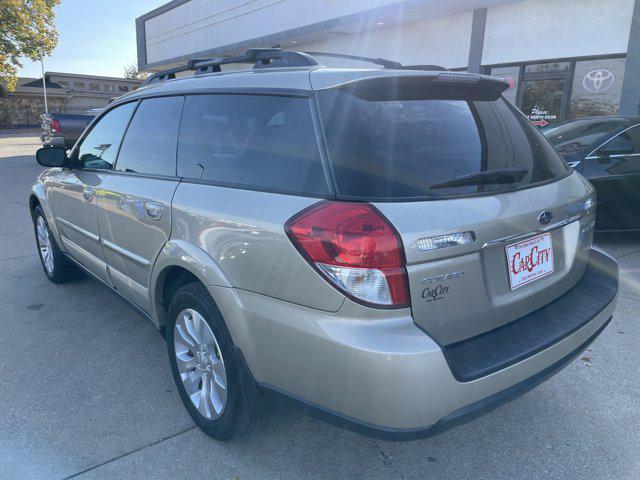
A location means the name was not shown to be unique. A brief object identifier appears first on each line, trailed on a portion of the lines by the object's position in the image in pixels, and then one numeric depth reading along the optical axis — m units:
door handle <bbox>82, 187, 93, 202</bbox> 3.45
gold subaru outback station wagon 1.78
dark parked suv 5.43
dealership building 9.57
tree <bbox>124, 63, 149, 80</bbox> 78.84
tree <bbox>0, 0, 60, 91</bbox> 32.96
